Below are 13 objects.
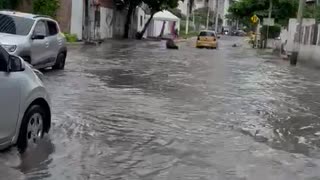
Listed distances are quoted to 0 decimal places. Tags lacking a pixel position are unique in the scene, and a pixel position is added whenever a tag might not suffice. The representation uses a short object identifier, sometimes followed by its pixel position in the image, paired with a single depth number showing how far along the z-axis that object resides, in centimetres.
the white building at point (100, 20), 4059
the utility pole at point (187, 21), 8506
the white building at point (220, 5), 13402
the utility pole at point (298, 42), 2972
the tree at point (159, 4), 5444
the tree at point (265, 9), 5422
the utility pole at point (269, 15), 5003
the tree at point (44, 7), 3700
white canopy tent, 6931
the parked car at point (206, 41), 4675
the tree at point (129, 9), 5466
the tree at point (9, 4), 3335
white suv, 1552
